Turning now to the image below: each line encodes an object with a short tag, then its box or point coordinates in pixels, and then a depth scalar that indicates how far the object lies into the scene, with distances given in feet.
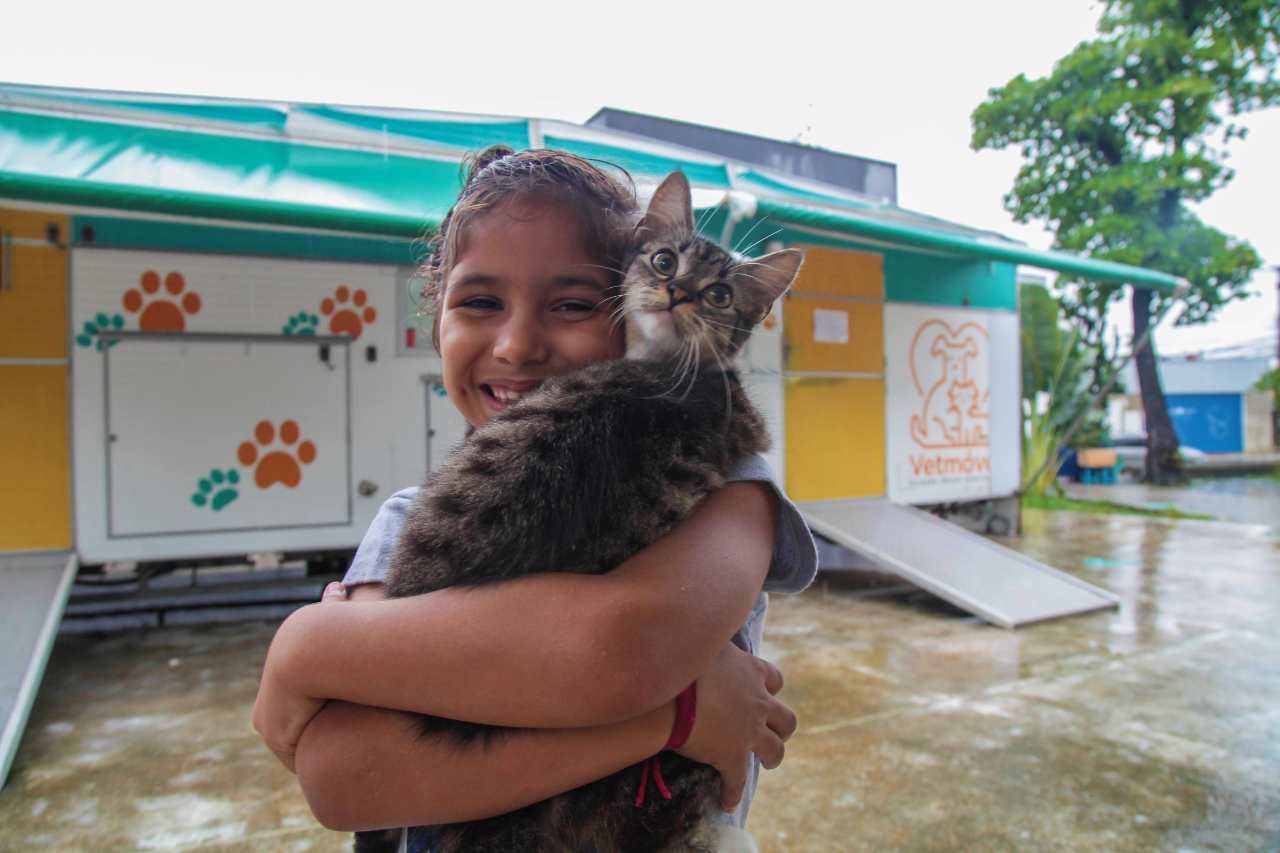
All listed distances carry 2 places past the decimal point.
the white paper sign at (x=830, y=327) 20.25
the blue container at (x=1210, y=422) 68.08
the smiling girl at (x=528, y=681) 2.24
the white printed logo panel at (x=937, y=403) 21.90
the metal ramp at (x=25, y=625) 9.24
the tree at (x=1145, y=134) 33.42
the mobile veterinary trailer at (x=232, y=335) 12.90
